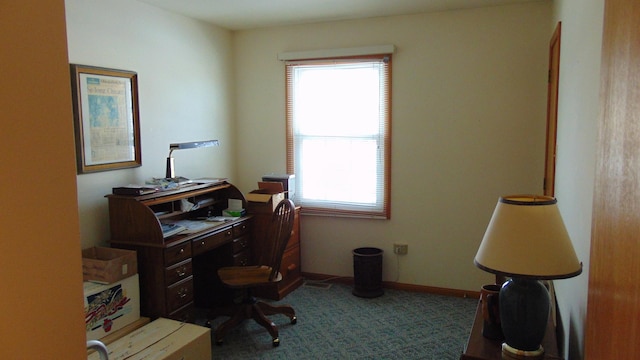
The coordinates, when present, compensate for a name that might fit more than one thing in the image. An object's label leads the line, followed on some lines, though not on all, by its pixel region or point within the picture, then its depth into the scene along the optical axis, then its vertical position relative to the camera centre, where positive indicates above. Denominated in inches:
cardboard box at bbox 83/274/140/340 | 104.7 -38.1
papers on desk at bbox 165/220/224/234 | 132.0 -24.5
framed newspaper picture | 118.6 +6.2
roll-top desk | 119.0 -26.9
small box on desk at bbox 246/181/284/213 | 157.2 -19.3
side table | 67.7 -31.0
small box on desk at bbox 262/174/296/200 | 167.6 -14.1
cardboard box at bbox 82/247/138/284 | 109.3 -29.5
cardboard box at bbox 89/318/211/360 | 101.3 -45.1
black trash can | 161.6 -46.3
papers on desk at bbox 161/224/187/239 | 123.7 -23.8
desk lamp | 141.9 -2.7
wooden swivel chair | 129.6 -38.8
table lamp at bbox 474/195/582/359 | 59.9 -15.7
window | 165.8 +2.3
